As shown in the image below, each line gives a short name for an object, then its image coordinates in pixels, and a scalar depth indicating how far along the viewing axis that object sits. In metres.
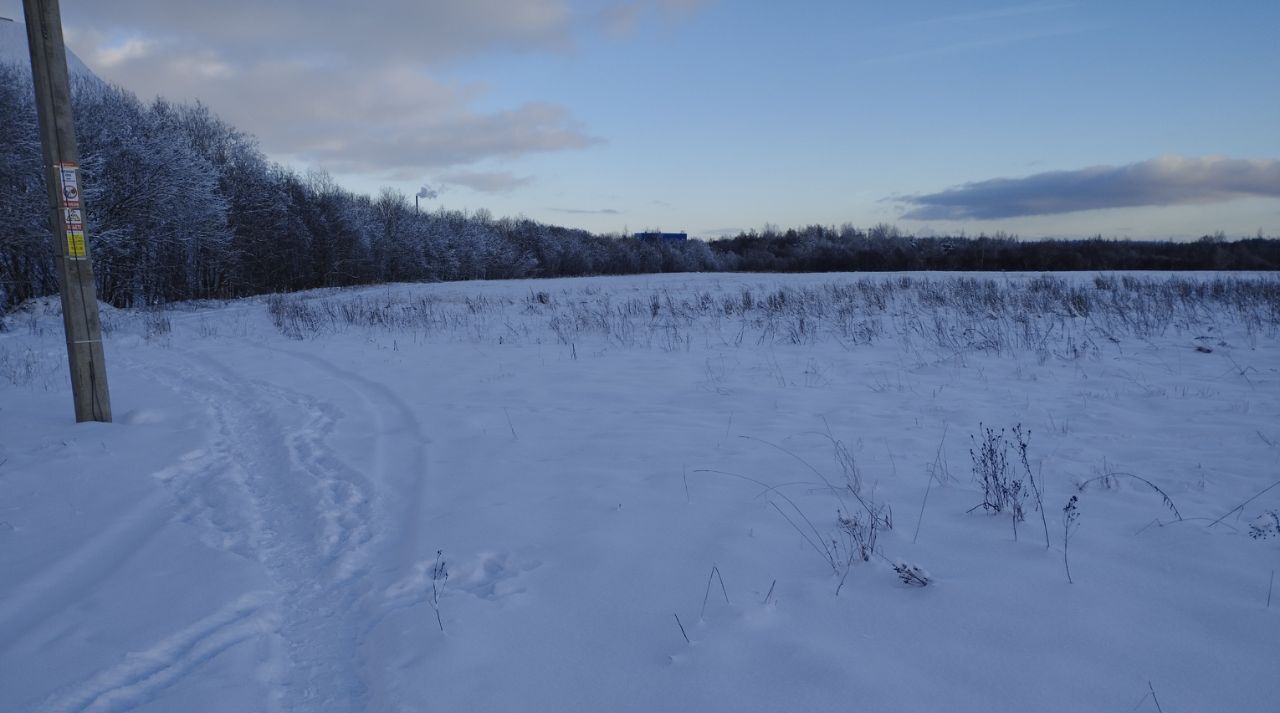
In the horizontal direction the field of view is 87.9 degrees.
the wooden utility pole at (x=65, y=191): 5.72
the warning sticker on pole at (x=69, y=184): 5.79
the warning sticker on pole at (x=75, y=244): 5.88
